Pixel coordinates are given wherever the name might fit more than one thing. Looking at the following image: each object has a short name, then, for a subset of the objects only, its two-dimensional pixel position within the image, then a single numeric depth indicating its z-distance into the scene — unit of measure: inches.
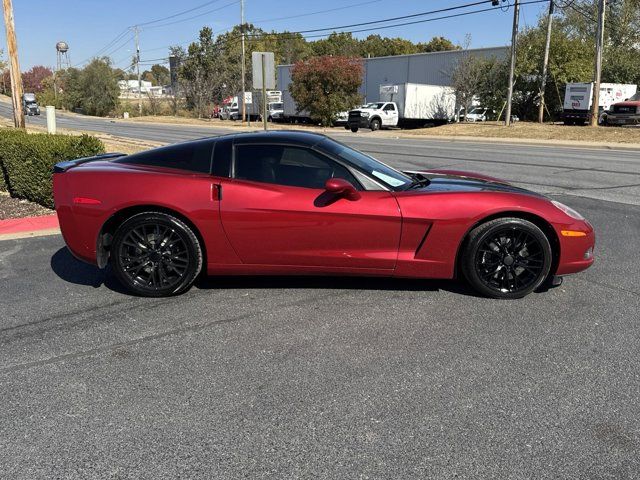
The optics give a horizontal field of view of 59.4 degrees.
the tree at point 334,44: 3862.0
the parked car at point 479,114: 1536.0
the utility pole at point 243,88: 1965.1
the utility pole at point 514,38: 1187.9
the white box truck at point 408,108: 1467.8
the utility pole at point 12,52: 580.7
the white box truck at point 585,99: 1257.4
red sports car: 171.0
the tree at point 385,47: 3895.2
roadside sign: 548.7
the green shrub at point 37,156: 313.3
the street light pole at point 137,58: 3325.8
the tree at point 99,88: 2957.7
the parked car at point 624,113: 1173.1
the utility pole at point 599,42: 1021.2
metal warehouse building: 1648.6
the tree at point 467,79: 1494.8
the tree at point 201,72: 2418.8
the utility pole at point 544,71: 1258.6
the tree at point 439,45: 3801.9
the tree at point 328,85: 1587.1
